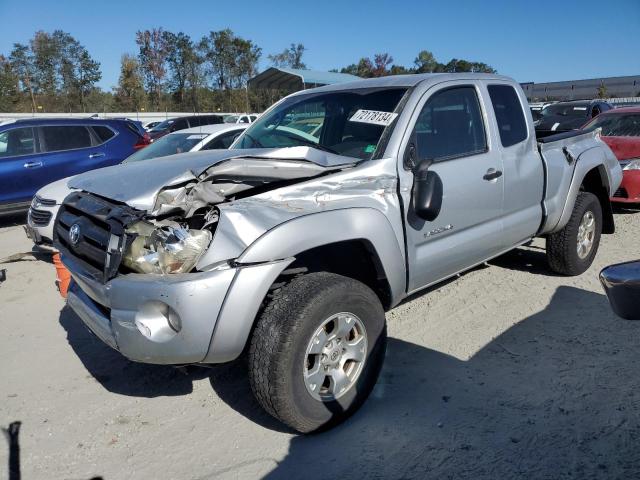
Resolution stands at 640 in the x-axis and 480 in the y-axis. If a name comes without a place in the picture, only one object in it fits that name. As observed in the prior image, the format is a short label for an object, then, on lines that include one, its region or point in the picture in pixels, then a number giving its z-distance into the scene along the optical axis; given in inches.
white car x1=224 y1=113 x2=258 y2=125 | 931.8
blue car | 338.0
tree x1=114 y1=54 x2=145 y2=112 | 1845.5
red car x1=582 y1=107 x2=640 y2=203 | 295.9
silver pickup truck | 101.1
